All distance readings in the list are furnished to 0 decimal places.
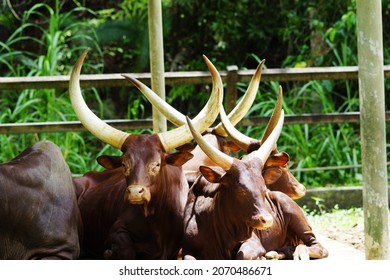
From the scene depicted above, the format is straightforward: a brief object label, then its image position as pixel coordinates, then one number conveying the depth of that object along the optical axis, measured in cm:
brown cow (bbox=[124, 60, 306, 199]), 952
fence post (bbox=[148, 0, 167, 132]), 1265
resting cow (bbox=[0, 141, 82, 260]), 887
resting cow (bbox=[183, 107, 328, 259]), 880
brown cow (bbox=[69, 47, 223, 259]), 933
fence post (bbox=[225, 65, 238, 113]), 1623
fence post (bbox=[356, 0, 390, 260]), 1008
